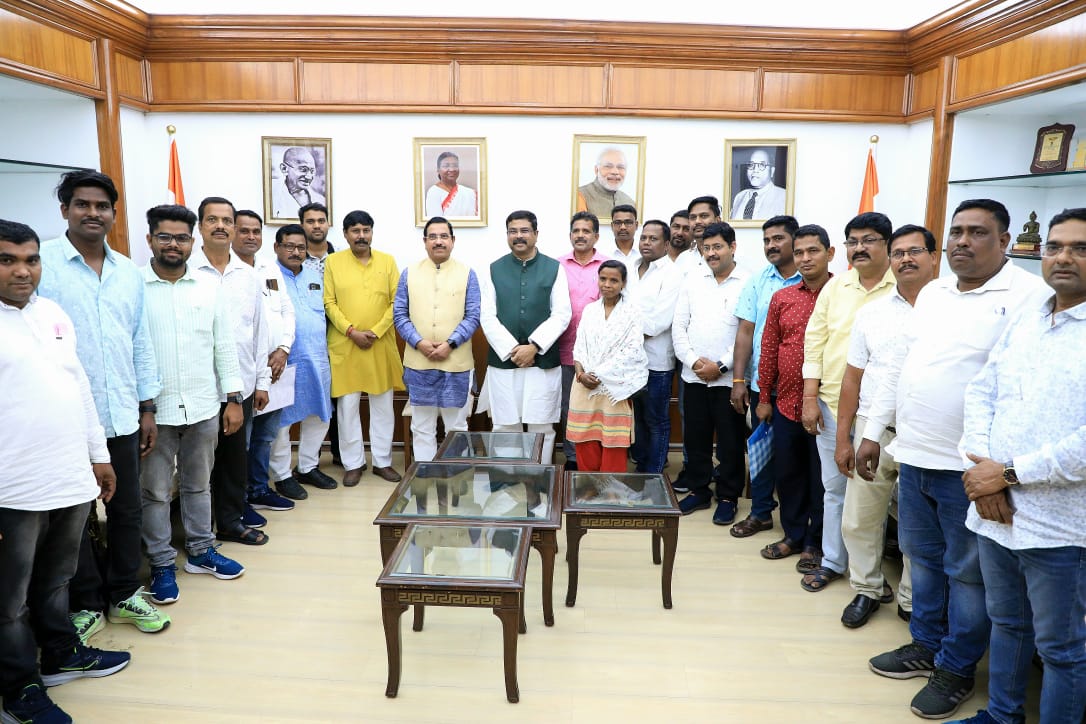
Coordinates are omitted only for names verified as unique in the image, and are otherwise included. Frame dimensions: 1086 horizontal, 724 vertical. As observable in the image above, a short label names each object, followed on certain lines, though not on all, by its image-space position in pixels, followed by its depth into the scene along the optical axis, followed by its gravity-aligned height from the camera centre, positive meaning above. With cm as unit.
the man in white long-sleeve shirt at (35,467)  214 -68
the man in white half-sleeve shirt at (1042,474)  185 -56
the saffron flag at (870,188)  544 +52
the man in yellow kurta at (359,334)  456 -54
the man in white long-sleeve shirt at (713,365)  404 -61
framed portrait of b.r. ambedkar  552 +58
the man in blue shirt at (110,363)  259 -44
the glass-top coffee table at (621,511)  298 -105
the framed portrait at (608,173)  550 +61
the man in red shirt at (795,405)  338 -71
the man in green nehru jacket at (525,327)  439 -46
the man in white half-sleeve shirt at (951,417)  226 -51
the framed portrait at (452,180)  549 +53
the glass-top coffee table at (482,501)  281 -102
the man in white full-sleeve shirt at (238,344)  350 -51
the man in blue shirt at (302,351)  434 -63
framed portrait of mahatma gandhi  547 +55
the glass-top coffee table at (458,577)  230 -105
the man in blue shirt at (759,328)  375 -39
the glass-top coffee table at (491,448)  351 -99
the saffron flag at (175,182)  537 +47
